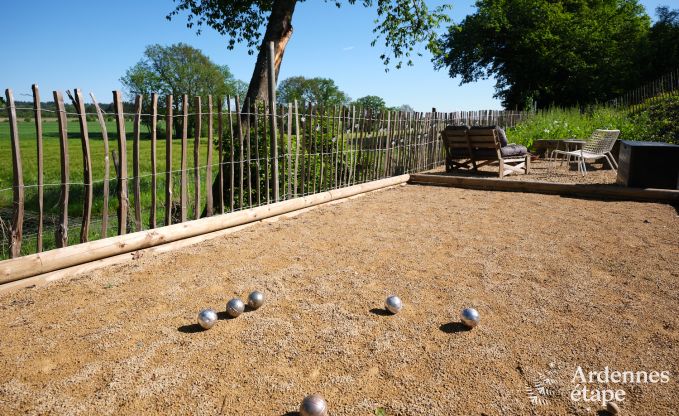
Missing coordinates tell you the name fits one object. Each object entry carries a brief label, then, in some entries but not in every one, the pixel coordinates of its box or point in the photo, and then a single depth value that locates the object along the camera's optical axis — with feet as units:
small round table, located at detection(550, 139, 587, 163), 33.71
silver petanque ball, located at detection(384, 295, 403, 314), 9.18
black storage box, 21.48
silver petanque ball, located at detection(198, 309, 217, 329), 8.50
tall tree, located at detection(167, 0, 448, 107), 35.58
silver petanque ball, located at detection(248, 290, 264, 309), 9.50
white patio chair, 29.17
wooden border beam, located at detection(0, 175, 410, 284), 10.52
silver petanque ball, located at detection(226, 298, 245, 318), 9.04
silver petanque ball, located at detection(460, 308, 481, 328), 8.50
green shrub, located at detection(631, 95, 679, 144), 36.49
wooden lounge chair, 28.71
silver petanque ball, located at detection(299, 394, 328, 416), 5.74
